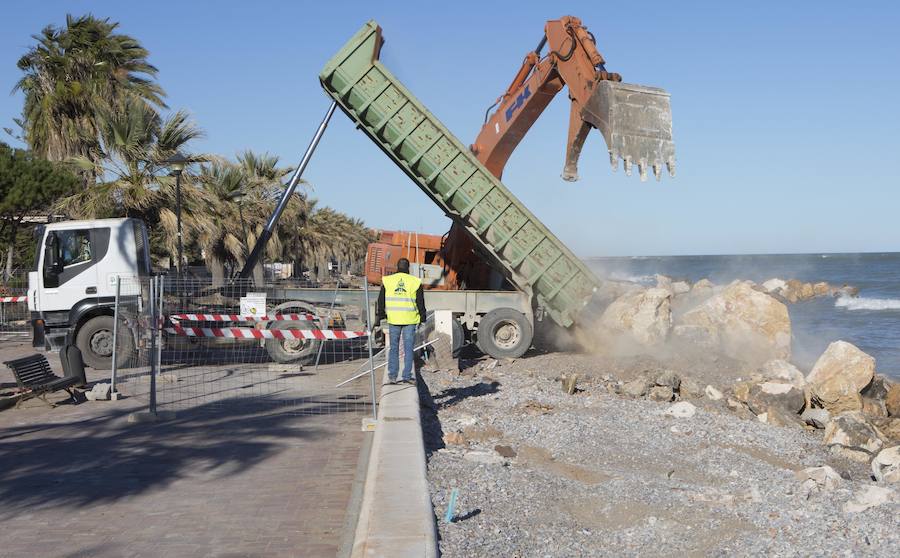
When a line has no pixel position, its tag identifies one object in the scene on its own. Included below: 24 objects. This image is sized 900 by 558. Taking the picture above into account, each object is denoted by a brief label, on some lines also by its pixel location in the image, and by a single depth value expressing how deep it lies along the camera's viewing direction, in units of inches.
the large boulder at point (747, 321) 676.1
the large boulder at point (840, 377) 510.3
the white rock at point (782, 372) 553.0
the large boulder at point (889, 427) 453.1
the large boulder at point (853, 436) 393.1
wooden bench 403.2
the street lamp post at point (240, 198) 1185.3
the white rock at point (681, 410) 426.0
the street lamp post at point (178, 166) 675.4
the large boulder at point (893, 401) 540.4
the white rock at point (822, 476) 291.0
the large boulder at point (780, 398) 482.0
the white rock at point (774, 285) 2364.7
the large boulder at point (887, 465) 326.6
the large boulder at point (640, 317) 613.6
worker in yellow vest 386.6
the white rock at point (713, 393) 494.6
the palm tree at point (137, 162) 791.7
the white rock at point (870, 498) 259.9
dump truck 533.6
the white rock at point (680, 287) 1959.9
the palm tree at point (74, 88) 882.1
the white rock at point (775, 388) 487.2
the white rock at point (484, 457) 300.7
